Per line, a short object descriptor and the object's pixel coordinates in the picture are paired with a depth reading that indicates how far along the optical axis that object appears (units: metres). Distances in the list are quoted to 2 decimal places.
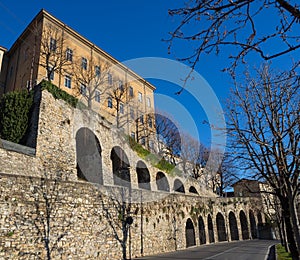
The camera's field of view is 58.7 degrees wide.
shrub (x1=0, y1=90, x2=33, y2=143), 14.09
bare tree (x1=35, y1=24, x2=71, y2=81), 23.85
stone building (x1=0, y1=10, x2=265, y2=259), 9.66
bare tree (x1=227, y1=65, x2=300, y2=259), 7.09
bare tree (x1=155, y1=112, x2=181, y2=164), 36.12
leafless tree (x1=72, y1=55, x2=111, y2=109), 27.50
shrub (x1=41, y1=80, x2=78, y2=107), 15.55
